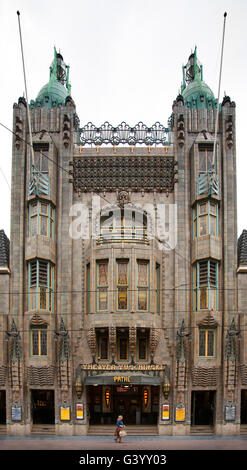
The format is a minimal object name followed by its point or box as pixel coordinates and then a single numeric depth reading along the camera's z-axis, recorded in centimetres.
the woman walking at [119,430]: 2897
